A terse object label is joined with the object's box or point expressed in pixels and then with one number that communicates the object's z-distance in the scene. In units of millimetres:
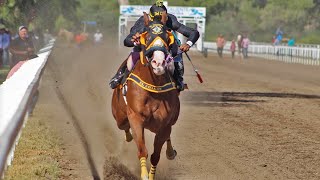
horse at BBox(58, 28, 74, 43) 77812
